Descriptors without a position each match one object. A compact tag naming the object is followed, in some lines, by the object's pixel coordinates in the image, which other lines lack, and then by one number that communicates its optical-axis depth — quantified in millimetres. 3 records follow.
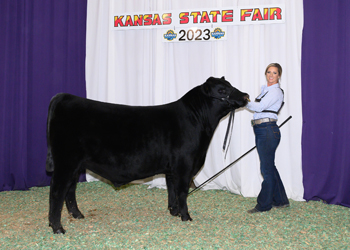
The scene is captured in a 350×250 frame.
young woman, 3537
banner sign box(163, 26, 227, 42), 4626
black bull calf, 2900
